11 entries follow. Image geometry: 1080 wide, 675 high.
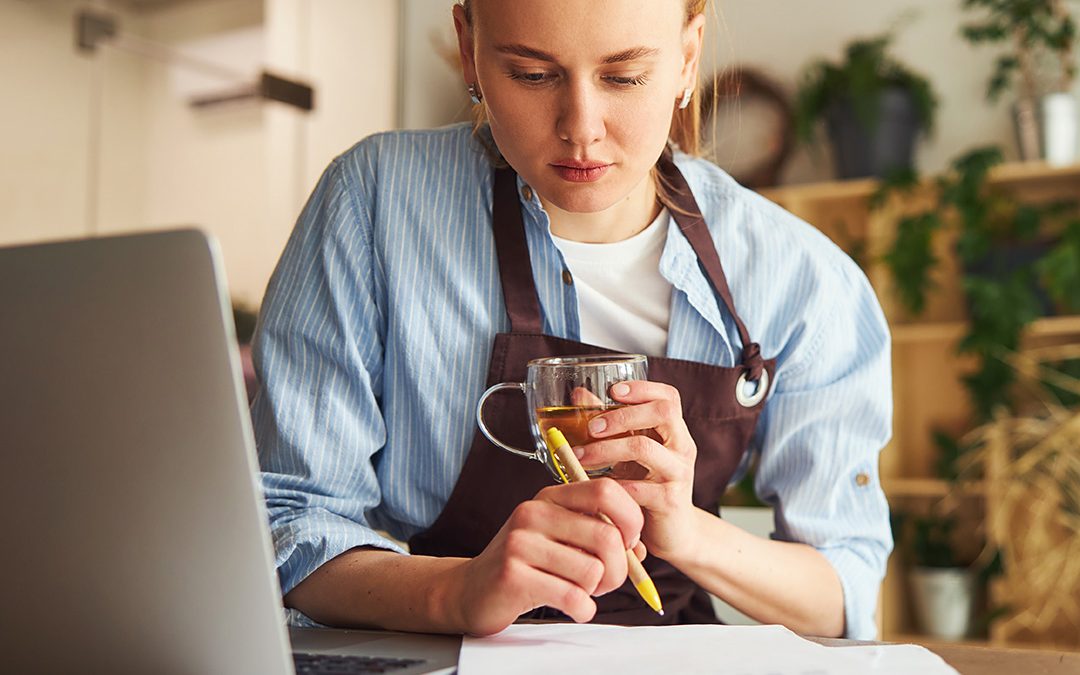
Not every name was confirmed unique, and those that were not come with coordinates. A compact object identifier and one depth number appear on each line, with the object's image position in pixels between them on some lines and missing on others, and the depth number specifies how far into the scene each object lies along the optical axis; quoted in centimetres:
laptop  56
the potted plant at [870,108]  367
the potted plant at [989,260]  337
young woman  101
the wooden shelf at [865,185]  345
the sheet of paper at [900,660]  73
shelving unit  365
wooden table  75
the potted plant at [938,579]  352
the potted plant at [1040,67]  346
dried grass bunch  328
